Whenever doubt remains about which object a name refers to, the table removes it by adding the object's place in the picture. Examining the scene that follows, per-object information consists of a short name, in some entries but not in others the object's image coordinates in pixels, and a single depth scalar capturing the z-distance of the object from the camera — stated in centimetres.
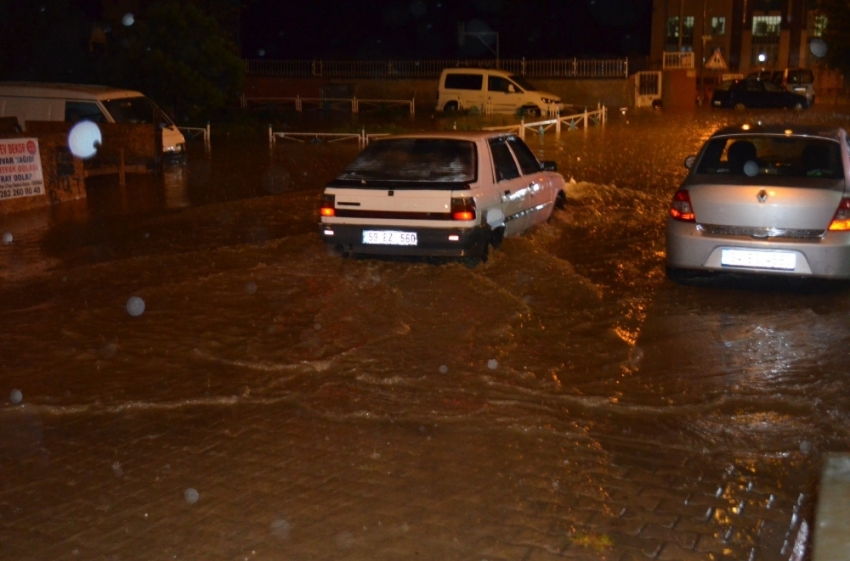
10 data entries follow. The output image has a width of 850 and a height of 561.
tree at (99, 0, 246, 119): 2642
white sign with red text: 1488
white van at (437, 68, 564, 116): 3322
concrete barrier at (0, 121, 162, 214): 1562
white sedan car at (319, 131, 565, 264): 976
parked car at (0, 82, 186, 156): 1909
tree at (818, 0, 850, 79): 4103
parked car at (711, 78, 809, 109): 4353
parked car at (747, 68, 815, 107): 4641
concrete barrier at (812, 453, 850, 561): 429
